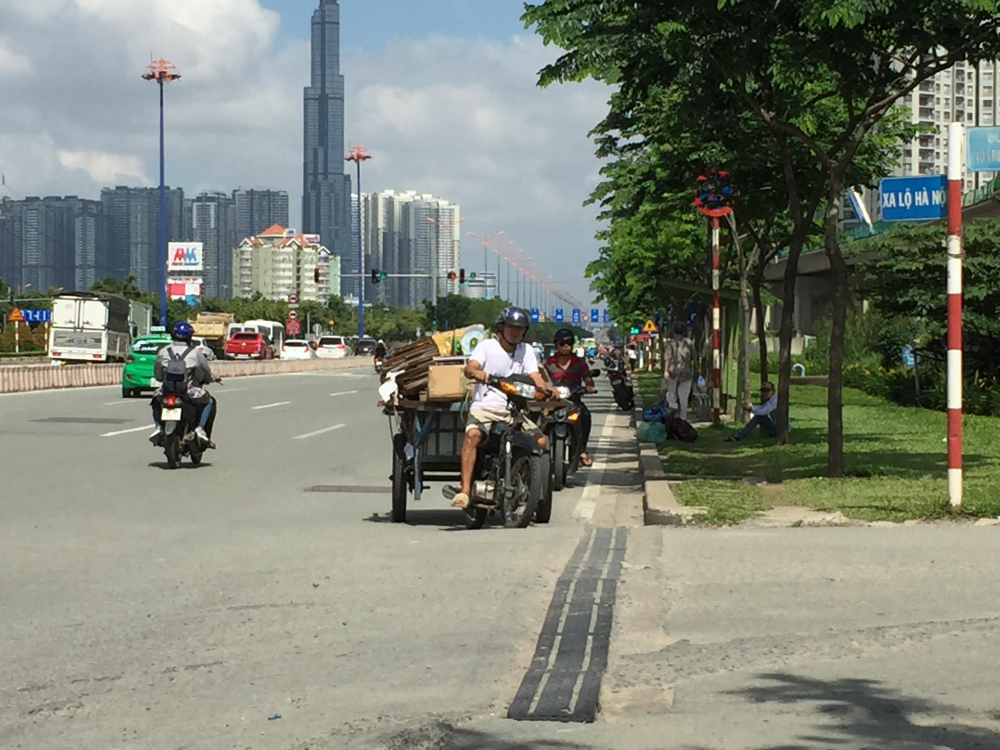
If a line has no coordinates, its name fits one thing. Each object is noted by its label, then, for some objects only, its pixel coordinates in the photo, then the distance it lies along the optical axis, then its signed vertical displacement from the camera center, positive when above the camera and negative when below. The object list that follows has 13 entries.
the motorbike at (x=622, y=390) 37.59 -0.77
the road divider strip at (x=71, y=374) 41.81 -0.58
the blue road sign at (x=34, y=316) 122.12 +2.91
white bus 111.64 +1.84
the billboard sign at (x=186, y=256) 165.62 +9.98
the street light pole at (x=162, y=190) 82.81 +8.47
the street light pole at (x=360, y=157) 126.71 +15.48
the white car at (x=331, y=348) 95.31 +0.45
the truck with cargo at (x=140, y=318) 72.25 +1.68
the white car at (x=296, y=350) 91.81 +0.31
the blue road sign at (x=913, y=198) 18.50 +1.84
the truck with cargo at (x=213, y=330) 100.06 +1.54
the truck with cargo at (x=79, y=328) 63.88 +1.03
